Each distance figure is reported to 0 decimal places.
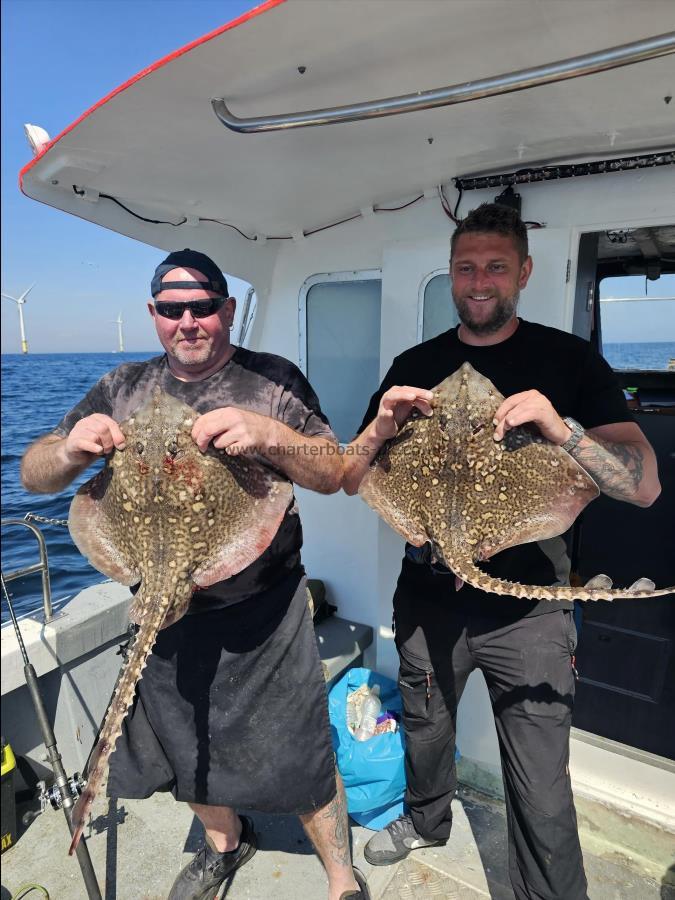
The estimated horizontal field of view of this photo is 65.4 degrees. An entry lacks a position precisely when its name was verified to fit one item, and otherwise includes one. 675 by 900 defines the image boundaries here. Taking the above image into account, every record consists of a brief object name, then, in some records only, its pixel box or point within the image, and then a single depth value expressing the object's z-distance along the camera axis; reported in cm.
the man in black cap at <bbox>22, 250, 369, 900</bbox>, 257
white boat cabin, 201
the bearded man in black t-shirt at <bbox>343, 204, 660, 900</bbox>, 263
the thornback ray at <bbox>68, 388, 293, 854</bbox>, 205
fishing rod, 281
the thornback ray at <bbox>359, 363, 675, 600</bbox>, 222
